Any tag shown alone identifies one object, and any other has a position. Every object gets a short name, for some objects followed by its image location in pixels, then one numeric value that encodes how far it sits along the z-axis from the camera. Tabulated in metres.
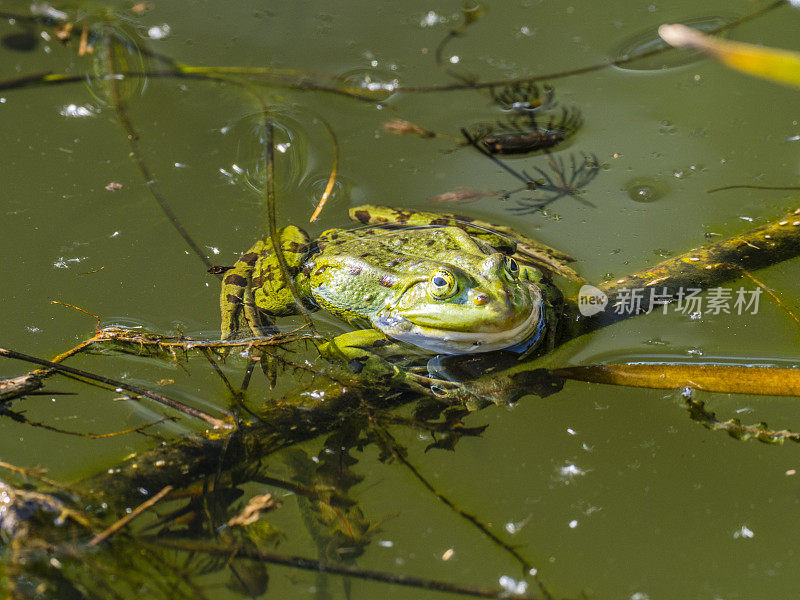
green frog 6.33
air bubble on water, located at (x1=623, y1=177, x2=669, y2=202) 7.85
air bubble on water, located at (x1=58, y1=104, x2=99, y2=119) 9.12
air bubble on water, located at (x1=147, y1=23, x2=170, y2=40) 9.96
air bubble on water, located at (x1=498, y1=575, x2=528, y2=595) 5.02
